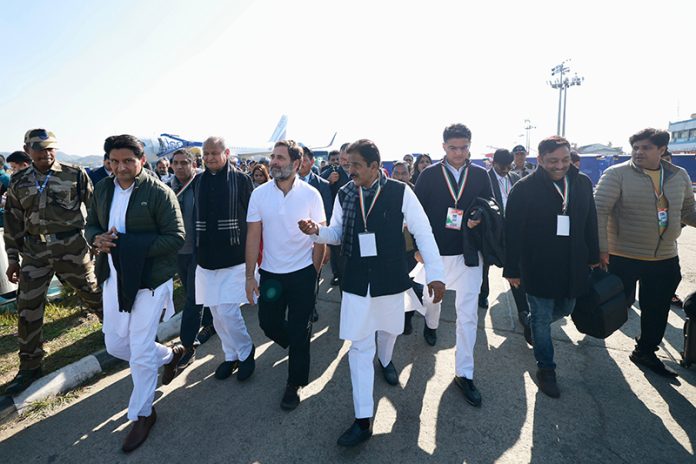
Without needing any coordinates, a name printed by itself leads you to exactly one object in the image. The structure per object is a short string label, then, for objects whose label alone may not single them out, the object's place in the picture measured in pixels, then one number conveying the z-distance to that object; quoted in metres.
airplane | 29.48
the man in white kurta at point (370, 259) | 2.51
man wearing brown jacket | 3.30
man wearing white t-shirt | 2.91
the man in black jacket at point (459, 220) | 3.03
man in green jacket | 2.51
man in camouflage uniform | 3.32
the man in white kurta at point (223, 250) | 3.30
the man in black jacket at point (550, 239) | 2.96
